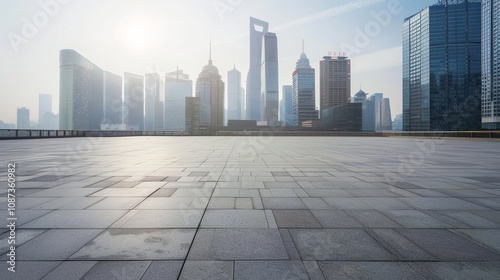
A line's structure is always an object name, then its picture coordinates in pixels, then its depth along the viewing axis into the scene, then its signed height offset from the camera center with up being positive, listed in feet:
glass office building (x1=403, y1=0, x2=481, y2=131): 415.85 +122.14
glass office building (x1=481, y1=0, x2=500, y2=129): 375.25 +121.72
